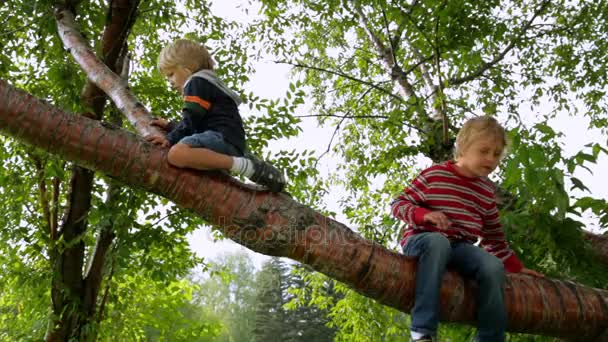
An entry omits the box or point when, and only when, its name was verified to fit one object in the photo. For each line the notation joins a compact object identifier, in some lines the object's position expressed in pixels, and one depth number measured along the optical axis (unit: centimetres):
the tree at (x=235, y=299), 3216
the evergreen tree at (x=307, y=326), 2867
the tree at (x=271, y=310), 2956
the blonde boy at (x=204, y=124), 191
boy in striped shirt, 173
